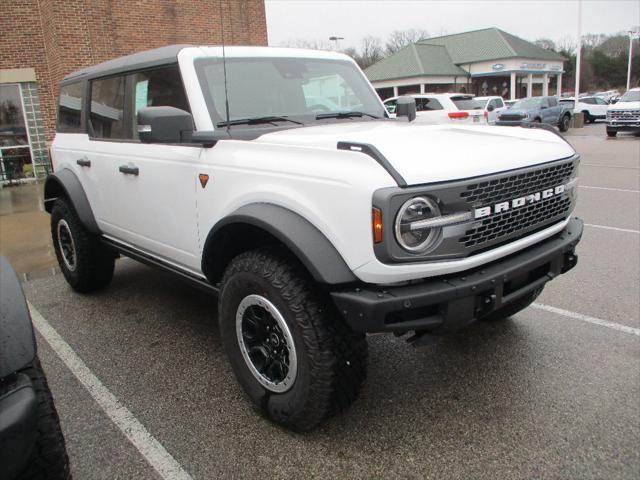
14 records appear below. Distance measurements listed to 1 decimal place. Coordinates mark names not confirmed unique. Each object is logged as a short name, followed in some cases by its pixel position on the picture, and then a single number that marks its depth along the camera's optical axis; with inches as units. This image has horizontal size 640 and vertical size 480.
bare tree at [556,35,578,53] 2768.2
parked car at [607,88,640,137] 806.5
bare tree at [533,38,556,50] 2819.4
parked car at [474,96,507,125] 885.2
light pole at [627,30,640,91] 1902.1
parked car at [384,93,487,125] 629.3
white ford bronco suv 88.6
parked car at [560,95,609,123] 1242.6
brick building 520.4
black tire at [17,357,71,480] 68.2
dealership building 1704.0
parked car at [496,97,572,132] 880.9
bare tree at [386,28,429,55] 3144.7
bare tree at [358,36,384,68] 2746.1
